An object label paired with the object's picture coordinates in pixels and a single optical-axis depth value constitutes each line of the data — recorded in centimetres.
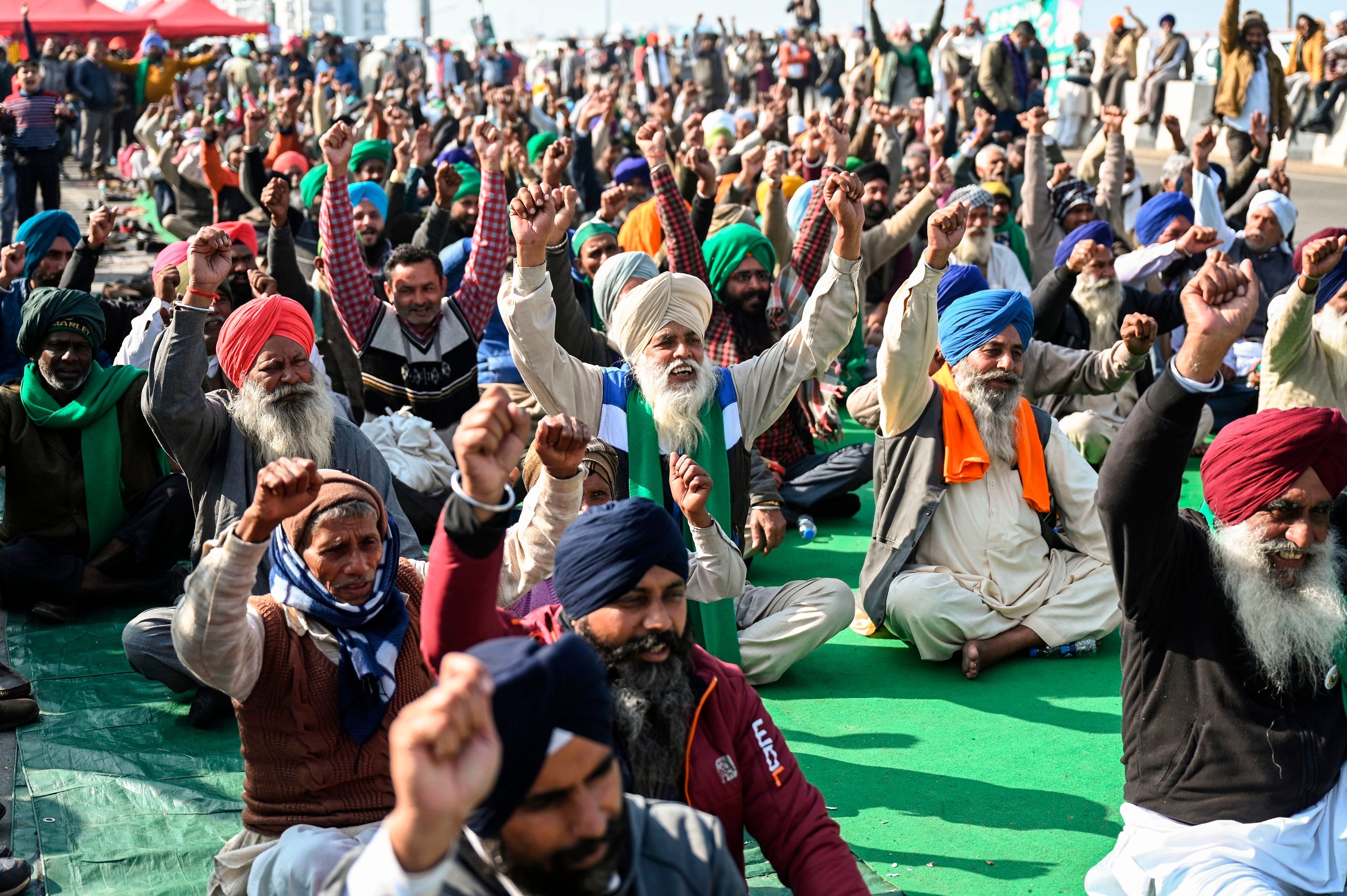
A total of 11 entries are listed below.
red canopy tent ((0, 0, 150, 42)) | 2575
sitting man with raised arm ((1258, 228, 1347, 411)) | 530
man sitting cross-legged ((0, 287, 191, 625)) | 519
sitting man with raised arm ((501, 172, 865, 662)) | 433
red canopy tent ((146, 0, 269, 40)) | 2673
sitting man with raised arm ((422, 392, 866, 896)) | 264
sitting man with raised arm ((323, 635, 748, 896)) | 159
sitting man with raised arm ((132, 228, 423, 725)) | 407
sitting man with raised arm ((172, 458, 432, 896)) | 293
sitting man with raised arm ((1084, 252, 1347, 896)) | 292
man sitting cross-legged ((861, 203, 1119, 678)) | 472
